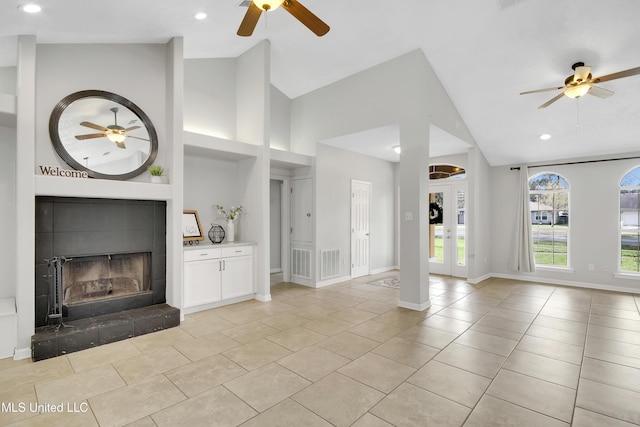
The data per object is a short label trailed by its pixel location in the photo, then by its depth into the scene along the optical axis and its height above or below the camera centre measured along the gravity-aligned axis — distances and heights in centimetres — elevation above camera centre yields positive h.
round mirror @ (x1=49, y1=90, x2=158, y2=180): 338 +91
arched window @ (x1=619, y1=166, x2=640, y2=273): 564 -14
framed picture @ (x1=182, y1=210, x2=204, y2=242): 465 -19
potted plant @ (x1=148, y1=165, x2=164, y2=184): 384 +51
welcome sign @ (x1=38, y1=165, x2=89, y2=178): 319 +44
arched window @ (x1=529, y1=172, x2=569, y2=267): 632 -10
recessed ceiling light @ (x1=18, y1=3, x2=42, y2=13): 268 +178
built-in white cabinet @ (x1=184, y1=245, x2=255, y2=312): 421 -87
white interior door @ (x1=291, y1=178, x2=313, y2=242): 592 +9
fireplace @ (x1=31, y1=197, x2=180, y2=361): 318 -65
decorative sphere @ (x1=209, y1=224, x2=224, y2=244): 488 -31
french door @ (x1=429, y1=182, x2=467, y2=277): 679 -33
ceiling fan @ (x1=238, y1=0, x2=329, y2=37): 234 +157
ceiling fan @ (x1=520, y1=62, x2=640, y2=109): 364 +151
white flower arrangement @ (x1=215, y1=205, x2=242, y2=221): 506 +3
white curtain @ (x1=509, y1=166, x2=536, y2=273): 645 -42
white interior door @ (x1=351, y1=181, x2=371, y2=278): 657 -28
